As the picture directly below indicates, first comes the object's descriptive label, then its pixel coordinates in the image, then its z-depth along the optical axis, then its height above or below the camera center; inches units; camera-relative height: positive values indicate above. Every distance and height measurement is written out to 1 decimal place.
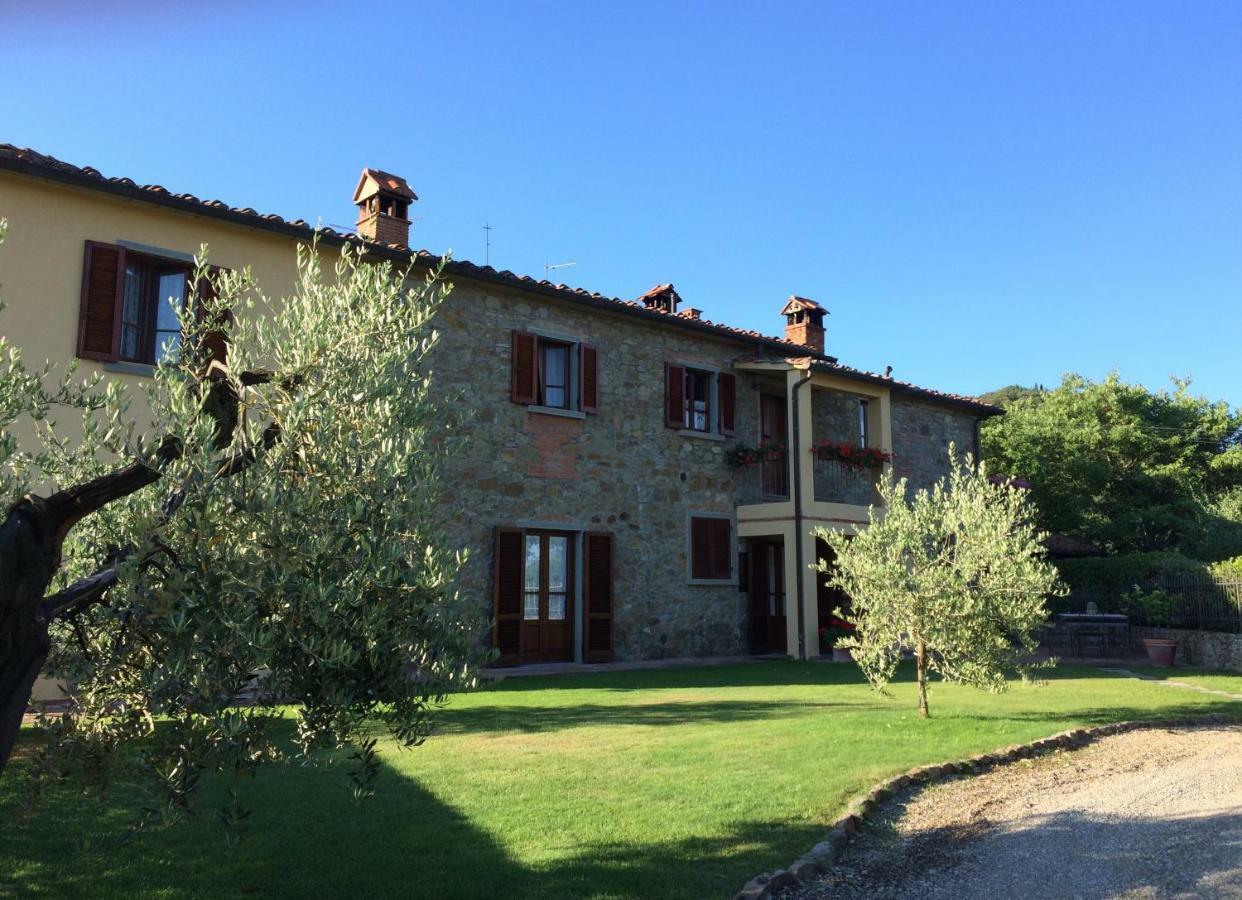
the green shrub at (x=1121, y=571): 719.7 +11.3
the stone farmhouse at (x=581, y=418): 400.5 +98.9
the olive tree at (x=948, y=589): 357.1 -2.0
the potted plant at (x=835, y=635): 606.1 -33.3
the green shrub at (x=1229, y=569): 642.2 +11.1
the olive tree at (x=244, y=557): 123.4 +3.1
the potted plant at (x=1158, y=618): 637.9 -23.4
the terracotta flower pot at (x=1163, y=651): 636.1 -43.8
